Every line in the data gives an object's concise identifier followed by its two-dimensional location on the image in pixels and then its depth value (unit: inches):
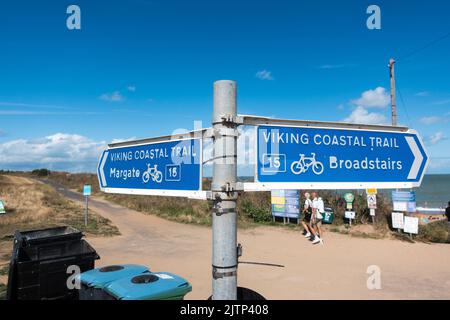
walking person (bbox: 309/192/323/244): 465.1
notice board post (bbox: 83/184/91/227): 568.3
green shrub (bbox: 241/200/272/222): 638.5
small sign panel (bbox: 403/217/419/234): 464.1
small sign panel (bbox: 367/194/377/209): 519.8
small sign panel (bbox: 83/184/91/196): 568.4
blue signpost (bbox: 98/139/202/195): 81.0
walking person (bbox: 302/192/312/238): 489.9
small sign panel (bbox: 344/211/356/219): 545.3
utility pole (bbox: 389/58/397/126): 563.8
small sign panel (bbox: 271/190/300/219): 594.2
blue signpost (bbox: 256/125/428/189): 78.3
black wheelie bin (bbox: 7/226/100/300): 158.6
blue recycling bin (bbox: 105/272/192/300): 95.5
